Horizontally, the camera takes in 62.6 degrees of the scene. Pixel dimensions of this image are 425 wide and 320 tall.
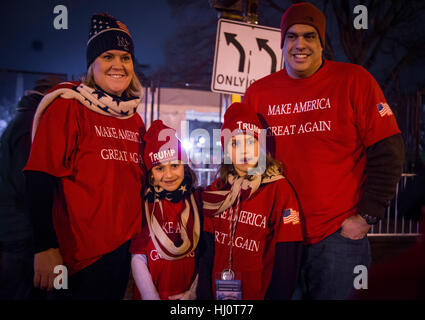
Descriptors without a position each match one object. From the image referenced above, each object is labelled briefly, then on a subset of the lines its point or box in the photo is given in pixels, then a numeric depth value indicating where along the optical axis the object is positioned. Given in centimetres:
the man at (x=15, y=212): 288
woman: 225
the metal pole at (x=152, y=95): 814
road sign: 361
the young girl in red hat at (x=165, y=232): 262
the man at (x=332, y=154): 250
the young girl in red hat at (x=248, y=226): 254
